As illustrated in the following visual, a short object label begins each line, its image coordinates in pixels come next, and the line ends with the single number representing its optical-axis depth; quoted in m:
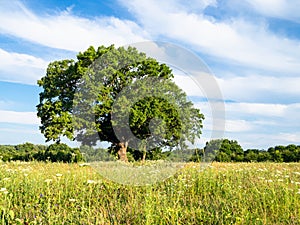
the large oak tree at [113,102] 19.38
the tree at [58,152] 24.70
